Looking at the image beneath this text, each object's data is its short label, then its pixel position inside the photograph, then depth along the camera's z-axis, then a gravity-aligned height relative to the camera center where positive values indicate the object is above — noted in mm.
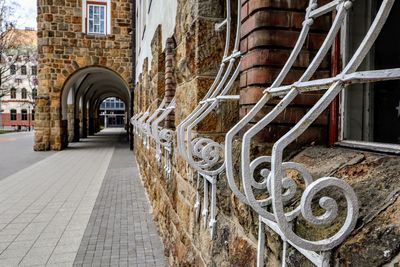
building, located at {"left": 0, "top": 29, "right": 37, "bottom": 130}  41938 +1962
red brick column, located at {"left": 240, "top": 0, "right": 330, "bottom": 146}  1559 +303
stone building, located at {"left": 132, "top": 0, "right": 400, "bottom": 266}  921 -62
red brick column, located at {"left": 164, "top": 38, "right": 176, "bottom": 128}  3867 +408
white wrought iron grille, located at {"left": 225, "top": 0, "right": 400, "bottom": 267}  876 -120
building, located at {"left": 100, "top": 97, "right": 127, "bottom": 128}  50500 +943
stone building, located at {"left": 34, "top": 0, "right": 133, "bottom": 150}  13883 +2734
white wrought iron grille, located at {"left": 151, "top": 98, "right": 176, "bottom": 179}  3309 -164
